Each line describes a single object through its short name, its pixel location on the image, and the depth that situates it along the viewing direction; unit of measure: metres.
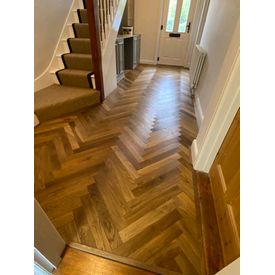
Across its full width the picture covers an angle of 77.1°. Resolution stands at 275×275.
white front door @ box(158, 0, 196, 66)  4.45
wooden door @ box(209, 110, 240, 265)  0.99
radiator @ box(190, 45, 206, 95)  2.59
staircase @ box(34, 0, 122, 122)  2.32
